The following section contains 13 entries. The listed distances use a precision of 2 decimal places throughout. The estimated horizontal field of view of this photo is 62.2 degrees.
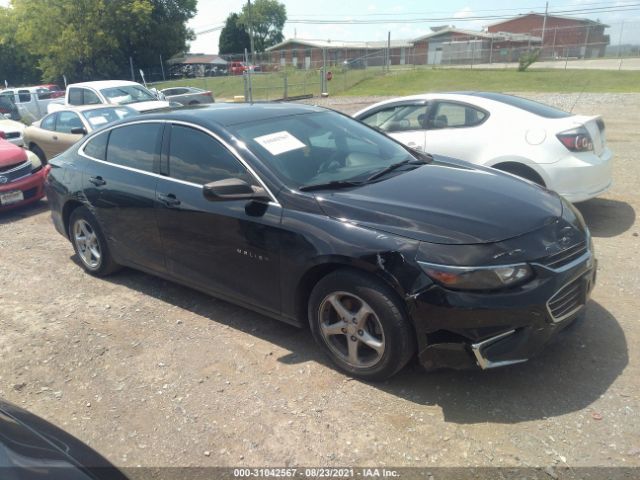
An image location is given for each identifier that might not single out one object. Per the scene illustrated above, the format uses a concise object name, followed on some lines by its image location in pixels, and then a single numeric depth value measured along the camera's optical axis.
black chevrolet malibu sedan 2.93
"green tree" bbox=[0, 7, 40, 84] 54.00
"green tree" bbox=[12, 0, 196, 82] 40.56
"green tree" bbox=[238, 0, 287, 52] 98.25
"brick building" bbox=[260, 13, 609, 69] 45.03
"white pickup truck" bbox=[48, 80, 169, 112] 14.29
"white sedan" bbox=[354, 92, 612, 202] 5.70
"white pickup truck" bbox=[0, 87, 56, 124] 20.46
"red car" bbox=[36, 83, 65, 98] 23.95
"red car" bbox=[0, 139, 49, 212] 7.88
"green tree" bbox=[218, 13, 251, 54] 79.38
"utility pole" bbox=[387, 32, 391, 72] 37.09
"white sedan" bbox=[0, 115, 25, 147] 11.82
